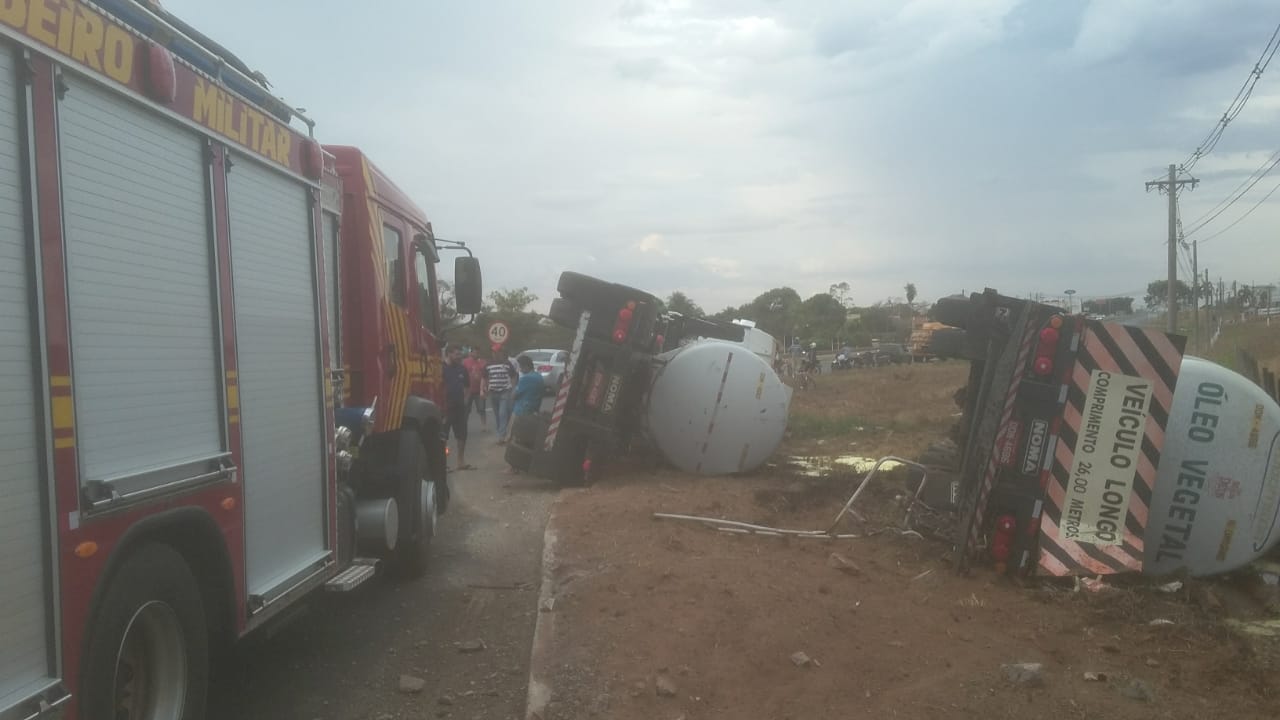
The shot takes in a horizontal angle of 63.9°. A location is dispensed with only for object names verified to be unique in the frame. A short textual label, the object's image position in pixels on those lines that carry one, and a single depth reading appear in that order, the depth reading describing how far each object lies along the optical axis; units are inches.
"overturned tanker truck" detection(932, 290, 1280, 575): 258.8
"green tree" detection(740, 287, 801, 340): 3850.9
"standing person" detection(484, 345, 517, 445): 713.6
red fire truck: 115.1
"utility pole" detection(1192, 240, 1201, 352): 1697.8
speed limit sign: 871.3
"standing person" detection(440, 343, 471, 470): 530.0
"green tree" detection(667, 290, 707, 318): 2999.5
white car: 663.4
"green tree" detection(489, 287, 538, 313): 2716.5
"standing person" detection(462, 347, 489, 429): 724.0
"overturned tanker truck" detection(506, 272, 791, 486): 461.4
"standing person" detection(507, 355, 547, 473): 560.1
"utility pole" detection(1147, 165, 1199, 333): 1478.8
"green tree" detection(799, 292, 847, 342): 3732.8
